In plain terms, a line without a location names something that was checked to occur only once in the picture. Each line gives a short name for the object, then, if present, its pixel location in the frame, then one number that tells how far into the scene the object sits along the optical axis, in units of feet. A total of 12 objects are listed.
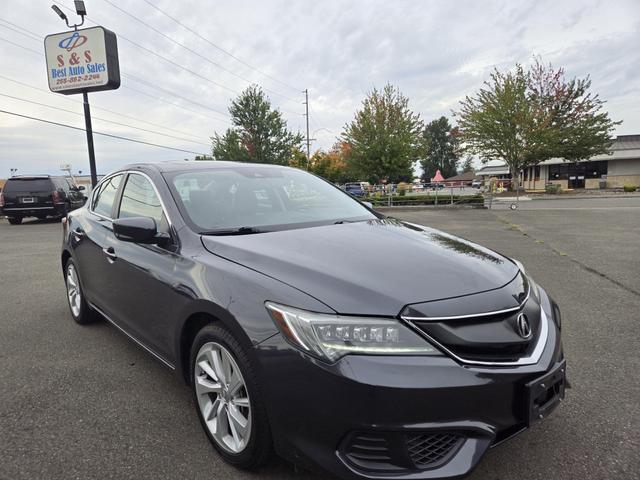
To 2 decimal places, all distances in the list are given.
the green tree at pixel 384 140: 101.86
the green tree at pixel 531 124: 118.42
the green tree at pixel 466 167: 362.74
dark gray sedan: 5.61
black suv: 51.11
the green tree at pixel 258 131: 128.67
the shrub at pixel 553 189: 125.26
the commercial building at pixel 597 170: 140.97
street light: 52.75
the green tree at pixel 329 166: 139.95
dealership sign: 57.62
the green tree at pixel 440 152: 319.47
